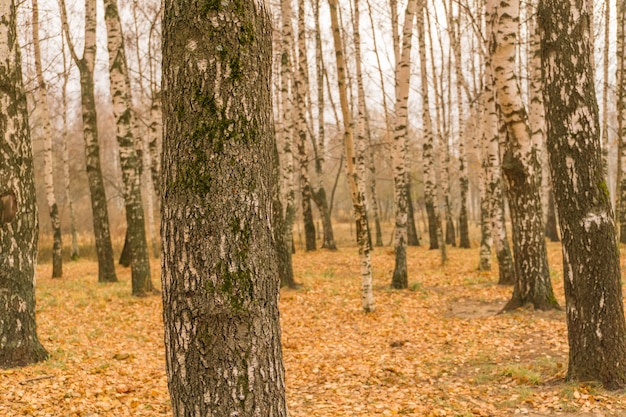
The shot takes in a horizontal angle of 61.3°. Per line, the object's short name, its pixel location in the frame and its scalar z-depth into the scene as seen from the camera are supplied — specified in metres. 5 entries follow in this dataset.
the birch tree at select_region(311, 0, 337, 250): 23.00
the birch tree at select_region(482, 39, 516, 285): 12.86
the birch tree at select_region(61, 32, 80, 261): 22.10
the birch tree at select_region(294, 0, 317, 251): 15.57
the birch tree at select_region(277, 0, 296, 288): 13.33
